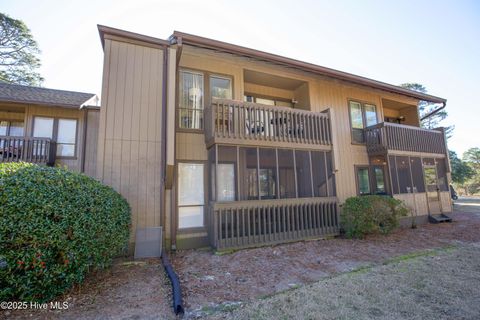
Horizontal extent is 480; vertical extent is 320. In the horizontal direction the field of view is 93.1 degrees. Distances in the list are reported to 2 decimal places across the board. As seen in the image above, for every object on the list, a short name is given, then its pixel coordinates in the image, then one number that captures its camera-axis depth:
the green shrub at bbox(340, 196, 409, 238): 7.20
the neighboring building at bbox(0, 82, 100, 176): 8.94
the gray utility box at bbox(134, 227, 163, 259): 5.84
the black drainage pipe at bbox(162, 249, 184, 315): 3.14
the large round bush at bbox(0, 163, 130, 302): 2.98
